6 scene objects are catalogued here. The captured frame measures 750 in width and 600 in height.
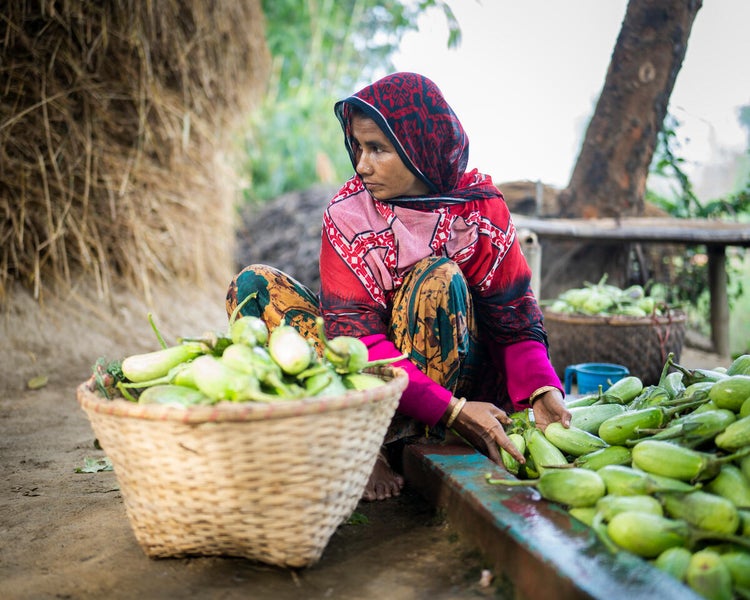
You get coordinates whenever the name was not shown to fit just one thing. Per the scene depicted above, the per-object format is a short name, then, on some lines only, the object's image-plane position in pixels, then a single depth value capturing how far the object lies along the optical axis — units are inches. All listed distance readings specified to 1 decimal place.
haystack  156.6
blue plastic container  129.2
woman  80.0
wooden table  185.2
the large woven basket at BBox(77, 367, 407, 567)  52.4
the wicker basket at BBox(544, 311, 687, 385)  148.3
